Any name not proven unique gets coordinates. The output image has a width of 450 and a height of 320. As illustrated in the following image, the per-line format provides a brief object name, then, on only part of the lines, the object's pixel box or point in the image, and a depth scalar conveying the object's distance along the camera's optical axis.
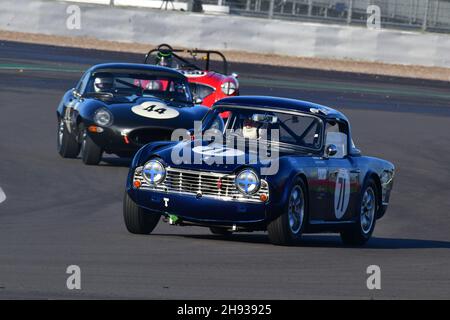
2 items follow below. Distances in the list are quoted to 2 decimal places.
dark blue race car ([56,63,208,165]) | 15.17
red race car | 21.36
